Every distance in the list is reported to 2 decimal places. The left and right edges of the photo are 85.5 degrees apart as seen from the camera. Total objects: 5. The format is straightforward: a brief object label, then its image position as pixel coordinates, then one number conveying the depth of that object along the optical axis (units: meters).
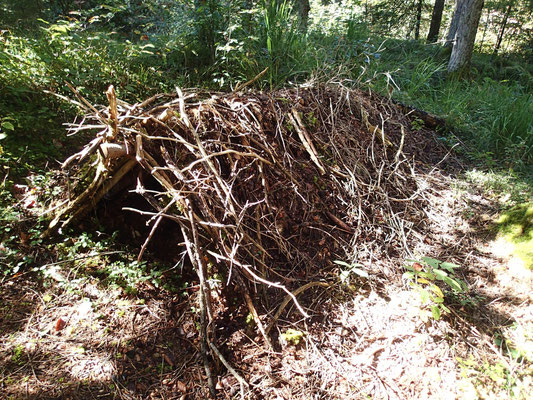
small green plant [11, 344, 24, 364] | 1.53
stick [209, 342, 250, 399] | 1.60
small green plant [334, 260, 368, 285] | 2.10
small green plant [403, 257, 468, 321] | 1.79
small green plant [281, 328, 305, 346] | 1.85
